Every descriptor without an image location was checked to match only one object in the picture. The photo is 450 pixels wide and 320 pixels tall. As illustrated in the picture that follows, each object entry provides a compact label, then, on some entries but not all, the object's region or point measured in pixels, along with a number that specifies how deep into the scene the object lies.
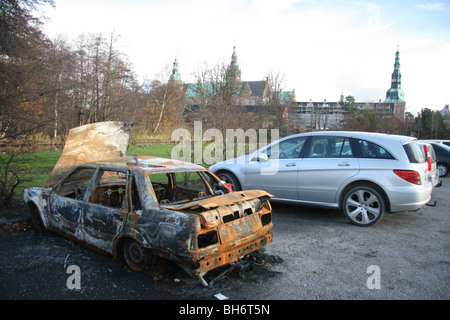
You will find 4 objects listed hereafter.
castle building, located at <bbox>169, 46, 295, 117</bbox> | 40.78
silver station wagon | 5.57
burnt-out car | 3.31
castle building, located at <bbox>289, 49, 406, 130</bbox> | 29.56
